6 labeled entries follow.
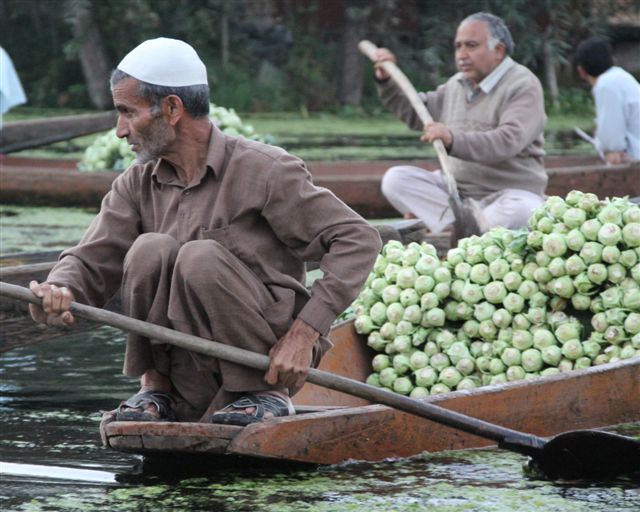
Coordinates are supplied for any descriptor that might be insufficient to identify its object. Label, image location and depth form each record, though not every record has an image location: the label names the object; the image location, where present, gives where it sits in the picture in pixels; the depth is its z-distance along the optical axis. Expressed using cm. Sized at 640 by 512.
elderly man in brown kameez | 719
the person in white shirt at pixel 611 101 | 1700
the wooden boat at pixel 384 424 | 697
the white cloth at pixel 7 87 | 2152
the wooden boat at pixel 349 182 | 1635
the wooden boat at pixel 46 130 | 2134
